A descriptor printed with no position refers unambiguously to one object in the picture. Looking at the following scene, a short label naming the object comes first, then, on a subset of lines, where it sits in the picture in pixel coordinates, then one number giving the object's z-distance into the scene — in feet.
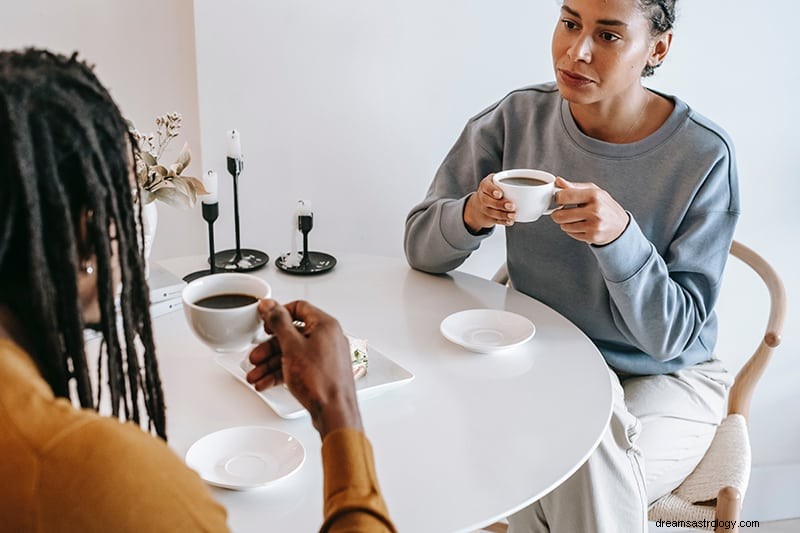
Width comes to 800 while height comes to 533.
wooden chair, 5.00
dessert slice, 4.15
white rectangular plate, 3.92
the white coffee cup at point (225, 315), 3.43
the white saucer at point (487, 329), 4.70
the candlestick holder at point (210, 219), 5.45
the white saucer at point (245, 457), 3.36
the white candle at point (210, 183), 5.30
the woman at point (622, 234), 4.71
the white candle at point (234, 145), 5.54
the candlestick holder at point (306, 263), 5.59
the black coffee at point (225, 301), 3.58
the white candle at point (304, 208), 5.68
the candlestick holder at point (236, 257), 5.59
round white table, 3.31
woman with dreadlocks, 2.12
